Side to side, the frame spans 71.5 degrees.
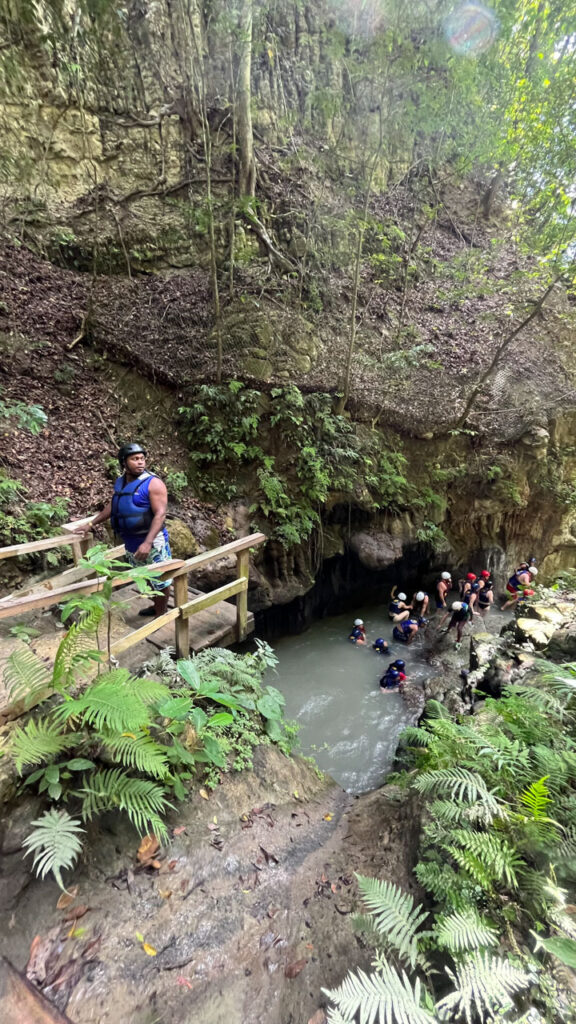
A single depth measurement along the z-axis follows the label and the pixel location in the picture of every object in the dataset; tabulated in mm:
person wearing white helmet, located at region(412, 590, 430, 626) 10239
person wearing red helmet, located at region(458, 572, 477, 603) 10781
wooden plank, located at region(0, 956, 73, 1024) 1934
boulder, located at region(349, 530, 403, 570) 10273
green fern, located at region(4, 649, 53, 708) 2820
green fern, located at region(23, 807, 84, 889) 2258
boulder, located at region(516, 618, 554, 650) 6449
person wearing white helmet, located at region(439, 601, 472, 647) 9566
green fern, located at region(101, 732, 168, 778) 2670
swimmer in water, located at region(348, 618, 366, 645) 9555
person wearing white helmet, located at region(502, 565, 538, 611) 10797
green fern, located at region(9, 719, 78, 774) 2531
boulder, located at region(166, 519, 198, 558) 7648
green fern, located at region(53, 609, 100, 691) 2738
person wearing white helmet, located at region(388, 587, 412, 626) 10180
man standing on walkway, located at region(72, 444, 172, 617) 3947
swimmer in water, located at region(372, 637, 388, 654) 9289
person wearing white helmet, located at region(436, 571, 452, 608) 10797
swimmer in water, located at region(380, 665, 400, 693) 8211
